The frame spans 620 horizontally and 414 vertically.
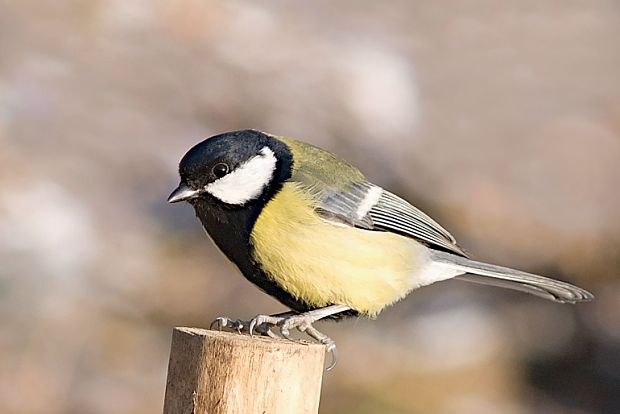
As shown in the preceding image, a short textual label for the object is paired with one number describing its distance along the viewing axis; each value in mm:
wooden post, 2394
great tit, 2455
